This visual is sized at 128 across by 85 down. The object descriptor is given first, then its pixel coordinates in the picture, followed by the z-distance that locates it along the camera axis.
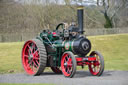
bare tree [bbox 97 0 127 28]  46.68
